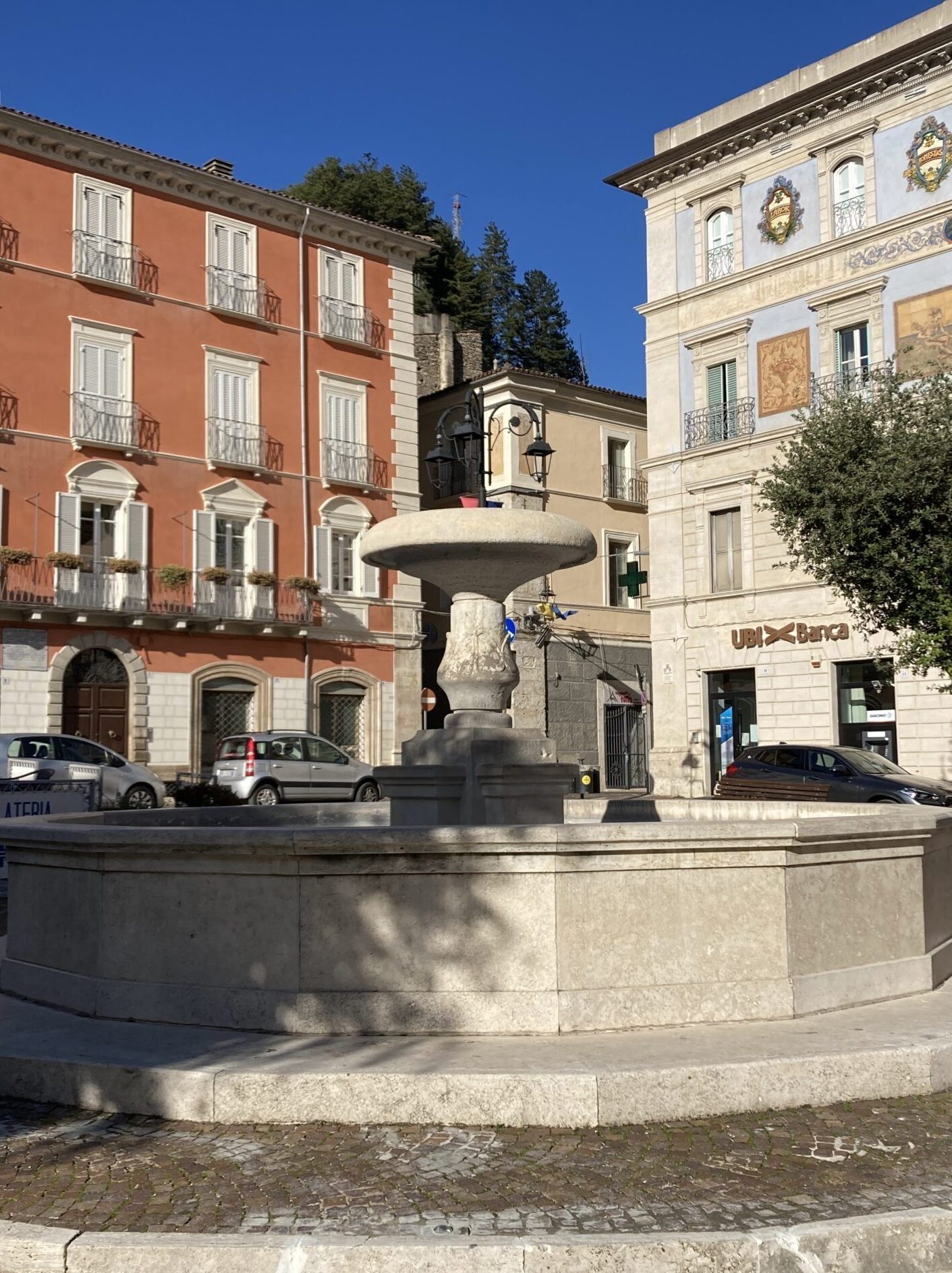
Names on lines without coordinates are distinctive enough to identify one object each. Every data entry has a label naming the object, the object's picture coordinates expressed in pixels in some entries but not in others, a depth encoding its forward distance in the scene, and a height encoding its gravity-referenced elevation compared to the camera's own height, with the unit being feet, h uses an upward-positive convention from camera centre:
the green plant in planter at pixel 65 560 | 93.20 +13.42
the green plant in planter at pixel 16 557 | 90.68 +13.45
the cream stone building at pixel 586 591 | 124.16 +14.69
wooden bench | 70.59 -3.25
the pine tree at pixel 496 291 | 193.16 +71.04
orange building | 95.20 +23.74
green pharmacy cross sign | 112.68 +13.88
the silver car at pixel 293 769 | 81.35 -1.91
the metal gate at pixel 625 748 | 129.08 -1.36
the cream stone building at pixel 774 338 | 88.69 +29.70
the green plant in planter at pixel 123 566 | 96.48 +13.43
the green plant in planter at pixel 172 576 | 99.30 +12.92
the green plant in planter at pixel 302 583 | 107.65 +13.28
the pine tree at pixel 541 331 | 197.26 +64.21
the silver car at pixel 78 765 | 66.44 -1.25
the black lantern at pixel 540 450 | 44.27 +10.10
